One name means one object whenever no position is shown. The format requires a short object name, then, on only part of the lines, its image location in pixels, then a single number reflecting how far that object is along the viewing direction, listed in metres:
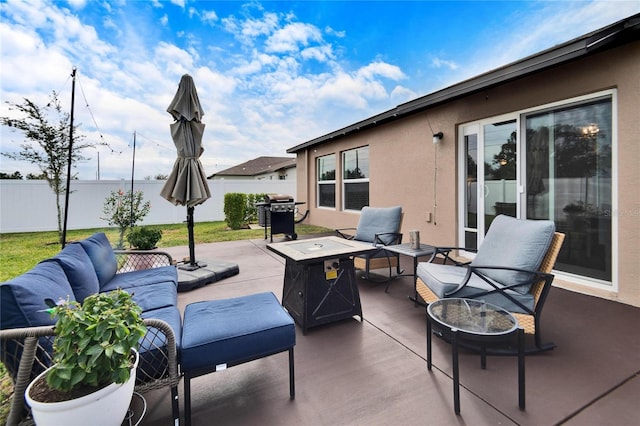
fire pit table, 2.77
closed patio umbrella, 4.18
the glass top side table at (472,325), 1.70
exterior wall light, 5.49
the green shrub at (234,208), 10.17
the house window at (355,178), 8.12
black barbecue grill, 7.68
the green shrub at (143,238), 5.64
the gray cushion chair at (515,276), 2.35
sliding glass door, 3.51
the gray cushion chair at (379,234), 4.19
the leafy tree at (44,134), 7.61
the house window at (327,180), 9.62
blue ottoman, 1.65
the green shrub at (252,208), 11.25
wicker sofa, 1.31
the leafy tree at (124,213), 6.74
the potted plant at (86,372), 1.16
